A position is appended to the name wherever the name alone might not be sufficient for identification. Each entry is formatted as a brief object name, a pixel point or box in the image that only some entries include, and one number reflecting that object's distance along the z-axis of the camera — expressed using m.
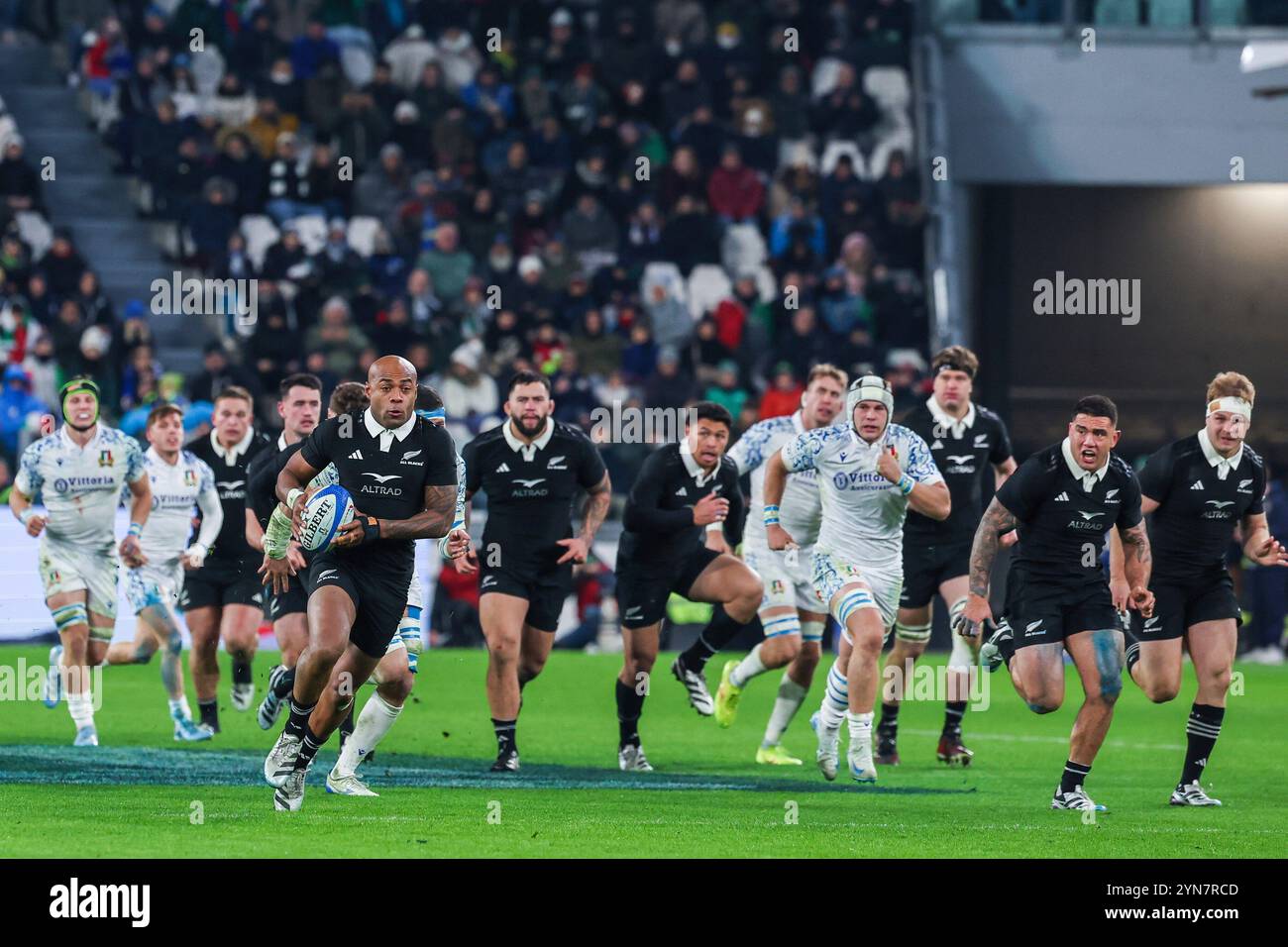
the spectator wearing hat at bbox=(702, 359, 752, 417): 24.75
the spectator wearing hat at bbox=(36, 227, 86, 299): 25.94
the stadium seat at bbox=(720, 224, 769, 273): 27.47
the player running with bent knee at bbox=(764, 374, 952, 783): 13.27
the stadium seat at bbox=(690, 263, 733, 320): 26.95
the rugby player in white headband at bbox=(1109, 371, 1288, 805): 13.00
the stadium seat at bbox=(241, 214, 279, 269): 27.28
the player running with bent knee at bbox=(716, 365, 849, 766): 14.74
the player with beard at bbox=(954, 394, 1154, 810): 12.25
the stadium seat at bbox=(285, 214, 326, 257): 27.09
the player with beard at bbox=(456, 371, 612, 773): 14.03
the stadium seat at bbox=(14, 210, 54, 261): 27.25
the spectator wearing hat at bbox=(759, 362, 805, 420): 24.14
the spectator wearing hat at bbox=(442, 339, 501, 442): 24.94
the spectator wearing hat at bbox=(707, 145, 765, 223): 27.73
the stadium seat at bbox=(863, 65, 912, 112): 29.38
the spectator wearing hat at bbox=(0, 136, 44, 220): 27.14
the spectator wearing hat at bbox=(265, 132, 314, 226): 27.39
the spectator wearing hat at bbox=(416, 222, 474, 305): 26.42
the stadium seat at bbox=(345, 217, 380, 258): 27.28
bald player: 11.26
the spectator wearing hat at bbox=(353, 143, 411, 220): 28.14
